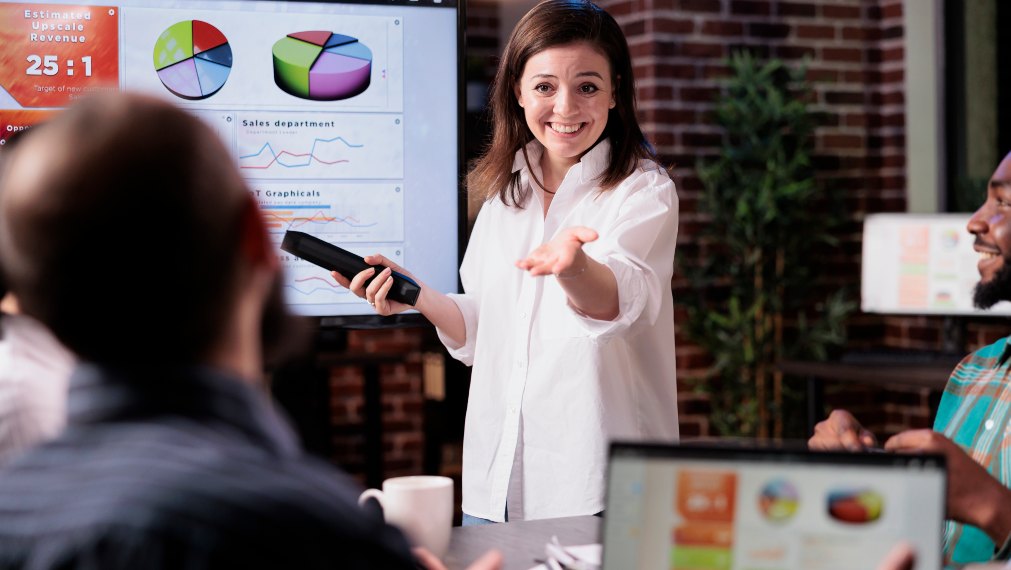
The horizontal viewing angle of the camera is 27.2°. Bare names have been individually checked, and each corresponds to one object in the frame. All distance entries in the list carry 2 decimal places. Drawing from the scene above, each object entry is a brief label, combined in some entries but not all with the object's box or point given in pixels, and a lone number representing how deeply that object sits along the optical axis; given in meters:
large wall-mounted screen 2.86
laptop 2.06
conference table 2.45
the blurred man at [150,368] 1.32
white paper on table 2.40
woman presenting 2.85
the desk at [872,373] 4.31
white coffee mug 2.43
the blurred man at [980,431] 2.40
